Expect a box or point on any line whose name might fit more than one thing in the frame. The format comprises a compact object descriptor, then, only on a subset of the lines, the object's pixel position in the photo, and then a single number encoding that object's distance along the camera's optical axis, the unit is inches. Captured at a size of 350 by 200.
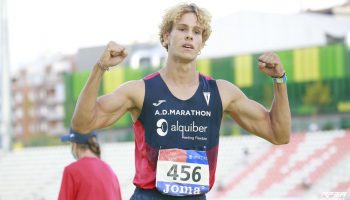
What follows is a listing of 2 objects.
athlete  297.1
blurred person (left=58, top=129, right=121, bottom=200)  441.7
